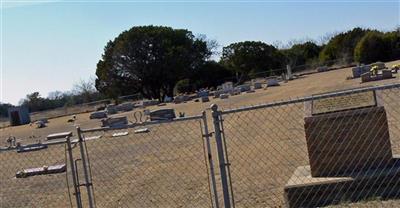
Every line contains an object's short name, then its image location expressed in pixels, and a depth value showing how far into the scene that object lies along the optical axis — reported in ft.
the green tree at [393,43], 224.74
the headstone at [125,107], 192.95
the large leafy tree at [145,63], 247.91
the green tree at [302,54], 293.27
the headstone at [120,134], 87.86
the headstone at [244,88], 188.01
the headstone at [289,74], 224.41
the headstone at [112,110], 189.04
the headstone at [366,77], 125.30
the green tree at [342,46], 264.93
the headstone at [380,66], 145.73
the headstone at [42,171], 56.13
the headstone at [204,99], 167.33
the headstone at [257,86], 194.82
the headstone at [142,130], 86.87
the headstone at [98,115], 167.94
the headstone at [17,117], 208.64
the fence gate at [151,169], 36.04
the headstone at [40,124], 168.61
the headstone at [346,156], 26.18
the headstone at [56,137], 90.31
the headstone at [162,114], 113.96
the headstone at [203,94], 187.15
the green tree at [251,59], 278.05
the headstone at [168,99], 219.73
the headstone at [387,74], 124.00
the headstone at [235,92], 180.04
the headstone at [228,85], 214.24
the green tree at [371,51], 222.69
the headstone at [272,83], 197.28
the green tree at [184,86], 255.70
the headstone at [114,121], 115.35
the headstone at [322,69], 241.59
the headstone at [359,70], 150.10
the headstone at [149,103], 205.65
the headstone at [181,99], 191.01
